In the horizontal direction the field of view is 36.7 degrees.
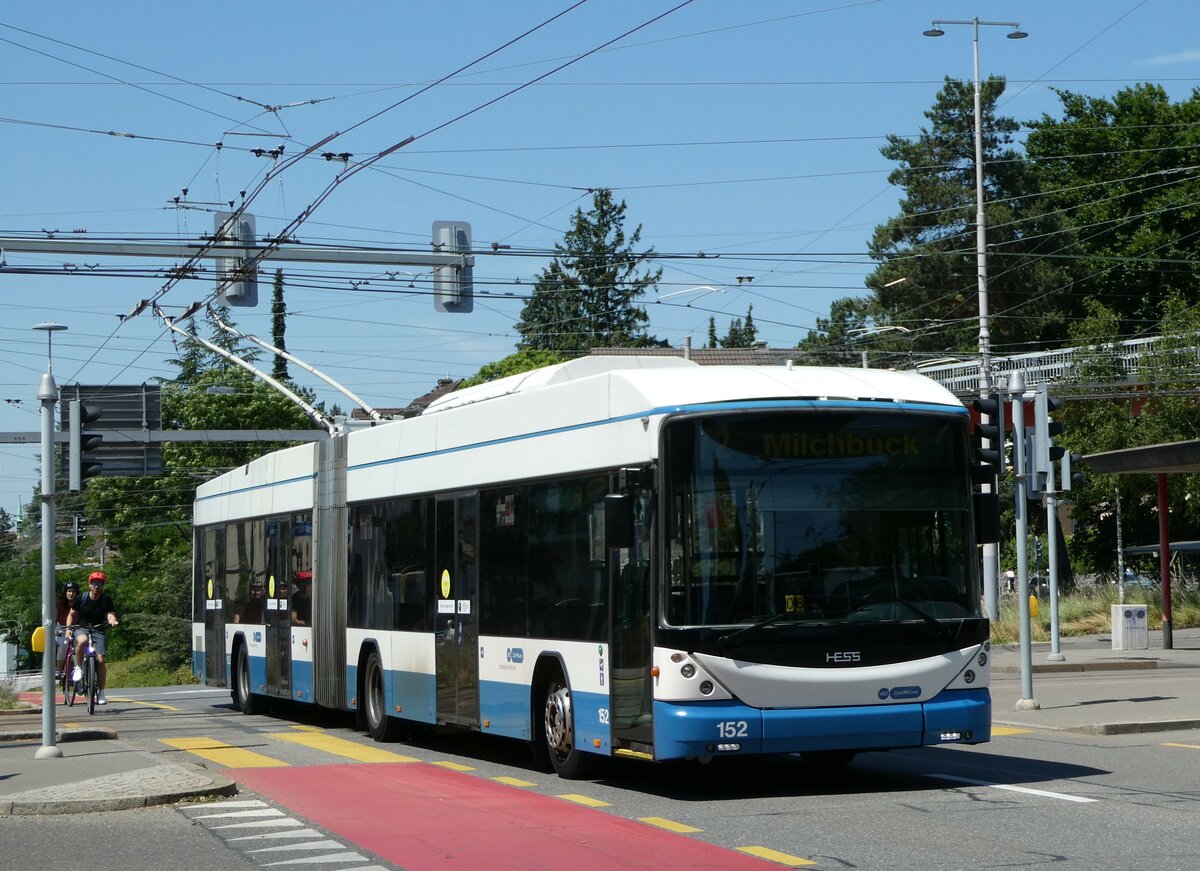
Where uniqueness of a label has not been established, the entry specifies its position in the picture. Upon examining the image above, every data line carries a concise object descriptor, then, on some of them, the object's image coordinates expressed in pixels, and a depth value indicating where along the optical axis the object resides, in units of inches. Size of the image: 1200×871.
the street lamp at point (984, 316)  1481.3
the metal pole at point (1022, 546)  737.6
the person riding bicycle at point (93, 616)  915.4
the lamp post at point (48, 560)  606.5
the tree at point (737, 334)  5196.9
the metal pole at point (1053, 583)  1031.6
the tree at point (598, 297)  3378.4
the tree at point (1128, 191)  2556.6
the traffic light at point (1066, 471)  929.5
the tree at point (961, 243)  2657.5
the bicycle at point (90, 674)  917.8
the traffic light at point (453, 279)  838.5
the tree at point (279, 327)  3612.2
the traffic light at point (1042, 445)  740.6
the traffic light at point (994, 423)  651.5
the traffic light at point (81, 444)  646.5
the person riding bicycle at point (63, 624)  965.2
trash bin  1156.5
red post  1171.3
